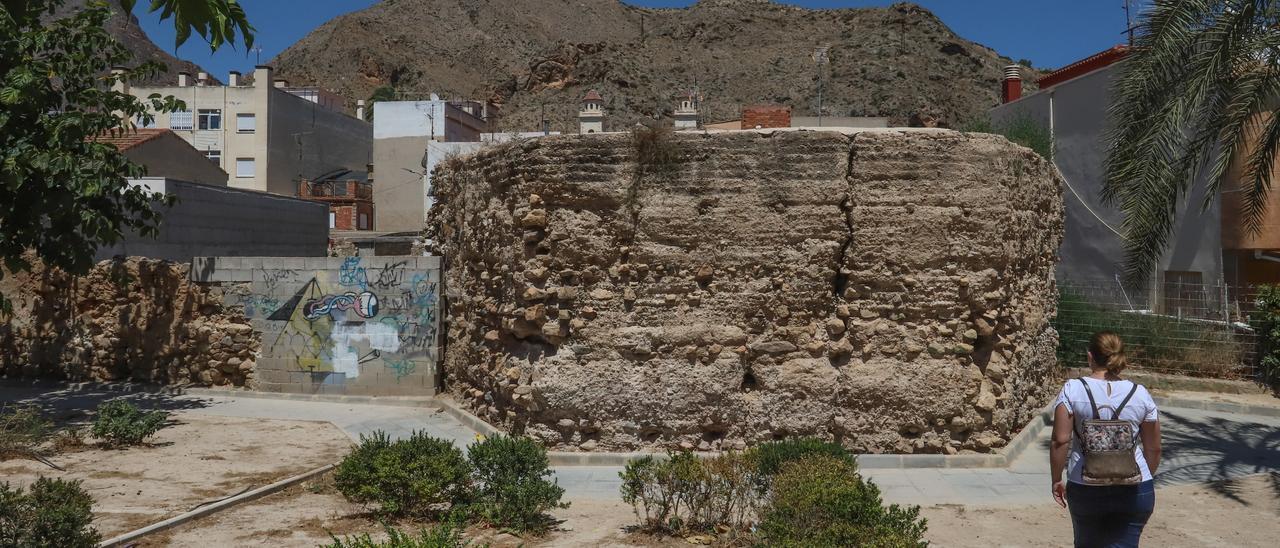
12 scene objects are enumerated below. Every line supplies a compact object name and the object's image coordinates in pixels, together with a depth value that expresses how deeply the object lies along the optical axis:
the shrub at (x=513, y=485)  6.23
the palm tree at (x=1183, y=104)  7.96
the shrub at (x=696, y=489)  6.05
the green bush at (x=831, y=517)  4.75
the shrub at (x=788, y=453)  6.38
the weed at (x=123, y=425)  9.15
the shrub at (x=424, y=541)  4.19
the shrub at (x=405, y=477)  6.31
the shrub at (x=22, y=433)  8.55
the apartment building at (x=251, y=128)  35.28
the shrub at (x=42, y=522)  4.82
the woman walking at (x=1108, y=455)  4.22
